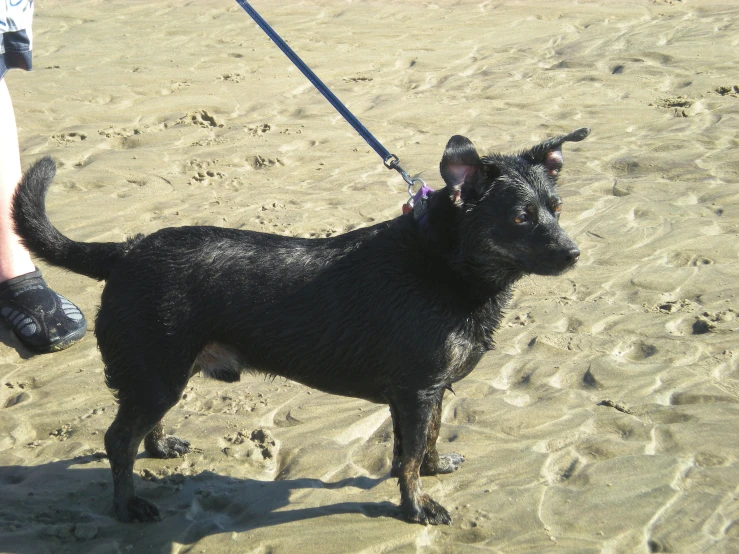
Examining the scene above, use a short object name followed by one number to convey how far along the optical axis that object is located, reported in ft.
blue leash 14.01
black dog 11.60
